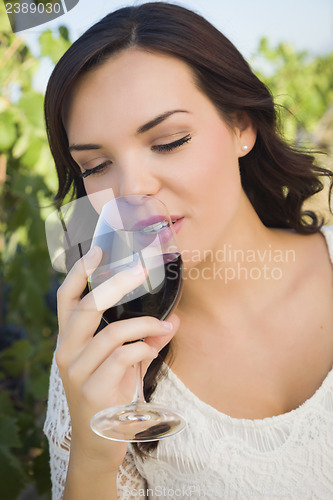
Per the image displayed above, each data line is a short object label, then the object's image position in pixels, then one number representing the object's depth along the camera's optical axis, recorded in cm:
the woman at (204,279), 91
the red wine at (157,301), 78
